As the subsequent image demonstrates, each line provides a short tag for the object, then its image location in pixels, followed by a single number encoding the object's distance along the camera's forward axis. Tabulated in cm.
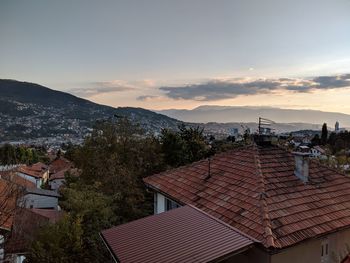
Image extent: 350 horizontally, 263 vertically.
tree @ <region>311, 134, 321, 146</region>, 10169
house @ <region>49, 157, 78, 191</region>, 5535
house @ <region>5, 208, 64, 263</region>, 1245
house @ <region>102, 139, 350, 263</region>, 803
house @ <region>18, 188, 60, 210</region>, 3716
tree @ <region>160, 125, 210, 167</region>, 2441
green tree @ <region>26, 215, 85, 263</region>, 1248
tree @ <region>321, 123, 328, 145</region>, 9819
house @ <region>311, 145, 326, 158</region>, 7556
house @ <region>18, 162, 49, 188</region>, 5216
